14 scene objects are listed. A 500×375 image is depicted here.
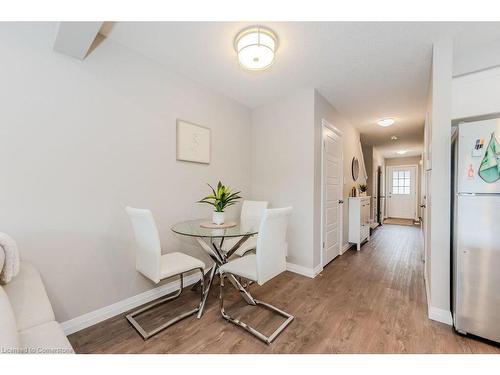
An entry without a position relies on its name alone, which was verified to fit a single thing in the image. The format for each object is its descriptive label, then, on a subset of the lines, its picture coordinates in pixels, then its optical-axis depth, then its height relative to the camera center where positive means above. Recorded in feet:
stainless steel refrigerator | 4.75 -1.10
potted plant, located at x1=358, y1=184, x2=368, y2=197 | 15.59 -0.05
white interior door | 9.92 -0.31
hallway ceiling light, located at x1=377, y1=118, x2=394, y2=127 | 12.34 +3.97
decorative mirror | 14.21 +1.39
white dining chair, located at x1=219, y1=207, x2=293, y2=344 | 5.09 -1.93
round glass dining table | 5.63 -1.24
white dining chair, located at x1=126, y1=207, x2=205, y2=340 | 5.15 -2.03
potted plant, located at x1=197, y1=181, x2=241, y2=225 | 6.91 -0.59
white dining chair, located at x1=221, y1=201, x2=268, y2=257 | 7.39 -1.27
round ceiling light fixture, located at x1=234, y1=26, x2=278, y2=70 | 5.43 +3.73
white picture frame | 7.59 +1.69
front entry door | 24.95 -0.38
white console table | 12.80 -1.92
